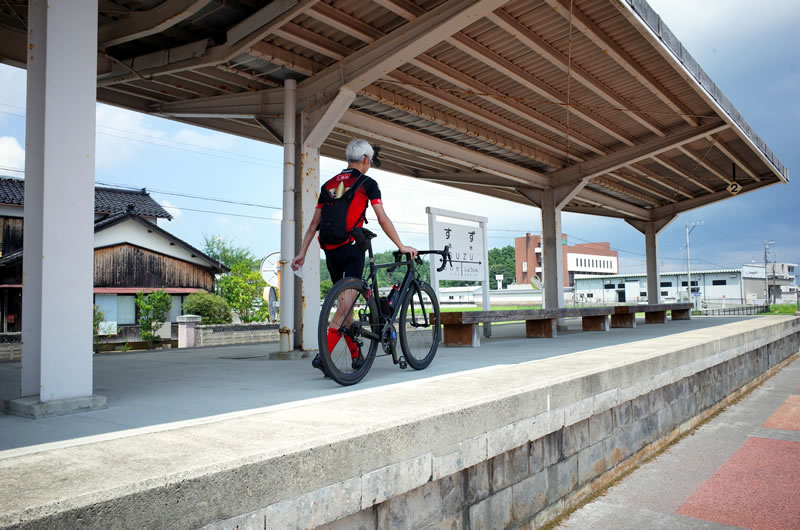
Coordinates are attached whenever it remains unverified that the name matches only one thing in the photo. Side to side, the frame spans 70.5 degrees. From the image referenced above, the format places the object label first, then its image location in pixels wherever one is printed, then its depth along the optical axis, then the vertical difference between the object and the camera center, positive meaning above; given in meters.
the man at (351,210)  4.25 +0.66
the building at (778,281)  70.31 +1.44
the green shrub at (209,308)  23.41 -0.38
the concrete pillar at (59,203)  3.31 +0.59
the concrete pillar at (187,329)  15.89 -0.86
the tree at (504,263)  130.88 +7.46
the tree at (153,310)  17.47 -0.32
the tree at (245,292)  23.30 +0.26
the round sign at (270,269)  16.98 +0.89
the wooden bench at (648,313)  12.66 -0.55
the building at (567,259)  86.81 +5.50
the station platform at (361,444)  1.86 -0.68
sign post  10.87 +1.05
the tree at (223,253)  51.88 +4.24
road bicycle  4.04 -0.19
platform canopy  6.78 +3.37
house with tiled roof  23.70 +2.08
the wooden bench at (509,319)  7.83 -0.40
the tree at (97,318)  18.66 -0.59
